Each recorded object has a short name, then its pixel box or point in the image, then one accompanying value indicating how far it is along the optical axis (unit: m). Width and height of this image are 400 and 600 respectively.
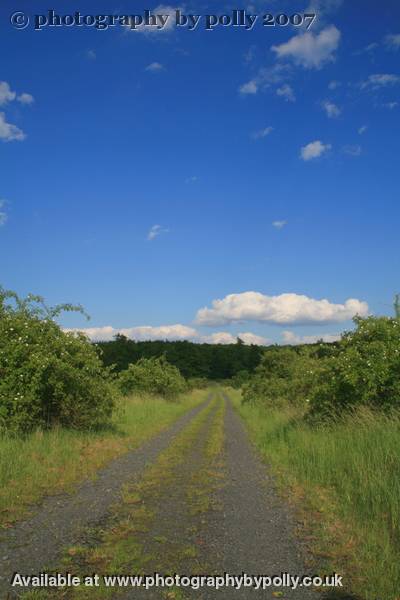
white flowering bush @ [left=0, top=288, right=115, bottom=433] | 12.15
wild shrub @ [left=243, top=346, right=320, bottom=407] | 19.92
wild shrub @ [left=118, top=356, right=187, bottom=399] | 34.41
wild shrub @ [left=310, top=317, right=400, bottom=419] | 12.70
